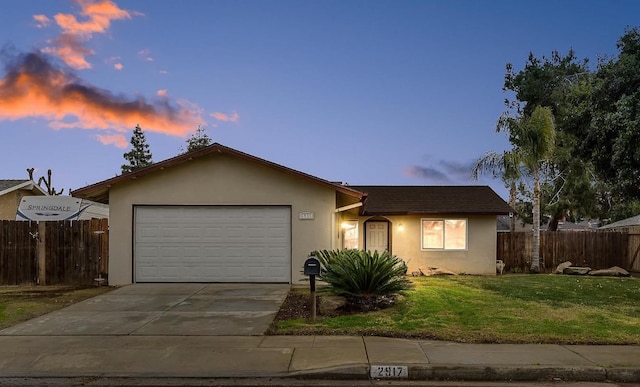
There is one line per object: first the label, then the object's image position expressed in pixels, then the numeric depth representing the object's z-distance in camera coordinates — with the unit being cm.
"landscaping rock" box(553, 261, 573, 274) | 1997
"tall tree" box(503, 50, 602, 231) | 2927
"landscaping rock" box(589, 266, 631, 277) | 1903
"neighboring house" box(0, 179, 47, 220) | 2392
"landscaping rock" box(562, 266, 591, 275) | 1941
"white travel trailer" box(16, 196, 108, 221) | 1795
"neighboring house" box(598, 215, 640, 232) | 2337
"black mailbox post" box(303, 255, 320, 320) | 894
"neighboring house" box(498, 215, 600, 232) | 3933
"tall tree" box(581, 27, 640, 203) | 1151
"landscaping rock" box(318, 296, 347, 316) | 983
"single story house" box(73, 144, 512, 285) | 1443
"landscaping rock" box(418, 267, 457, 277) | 1879
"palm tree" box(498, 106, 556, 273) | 1986
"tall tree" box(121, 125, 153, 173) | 4778
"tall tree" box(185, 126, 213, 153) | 3822
